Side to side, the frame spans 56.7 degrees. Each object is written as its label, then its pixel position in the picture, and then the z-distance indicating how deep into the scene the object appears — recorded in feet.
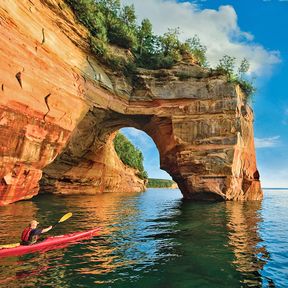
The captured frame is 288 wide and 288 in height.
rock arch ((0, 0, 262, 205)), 60.18
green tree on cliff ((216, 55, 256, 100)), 103.04
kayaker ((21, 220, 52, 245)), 32.22
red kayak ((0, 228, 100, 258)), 29.71
